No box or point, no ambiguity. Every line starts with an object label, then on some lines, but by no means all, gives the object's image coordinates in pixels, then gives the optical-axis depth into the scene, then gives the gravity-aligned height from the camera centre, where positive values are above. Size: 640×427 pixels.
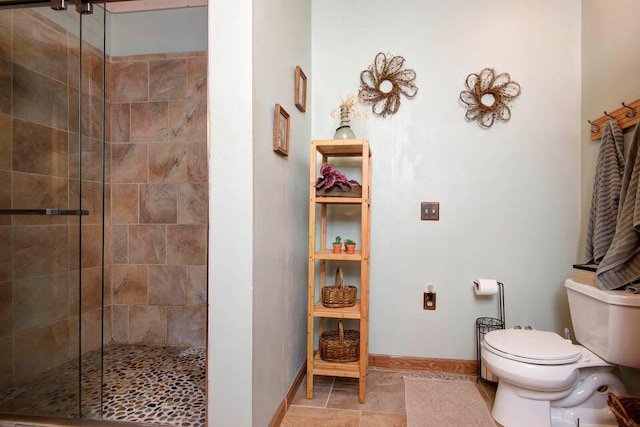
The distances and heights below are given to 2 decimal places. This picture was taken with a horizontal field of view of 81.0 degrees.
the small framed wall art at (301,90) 2.13 +0.71
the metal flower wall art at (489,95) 2.33 +0.73
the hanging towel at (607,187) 1.89 +0.14
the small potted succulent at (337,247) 2.13 -0.20
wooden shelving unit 2.02 -0.39
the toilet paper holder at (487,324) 2.30 -0.69
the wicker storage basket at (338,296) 2.10 -0.47
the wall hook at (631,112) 1.80 +0.49
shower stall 1.81 -0.14
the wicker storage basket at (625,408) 1.40 -0.76
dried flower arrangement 2.21 +0.61
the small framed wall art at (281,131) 1.74 +0.39
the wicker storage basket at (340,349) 2.12 -0.78
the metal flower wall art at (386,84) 2.42 +0.83
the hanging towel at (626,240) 1.68 -0.12
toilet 1.67 -0.69
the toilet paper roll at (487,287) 2.25 -0.45
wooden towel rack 1.79 +0.49
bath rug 1.82 -1.01
